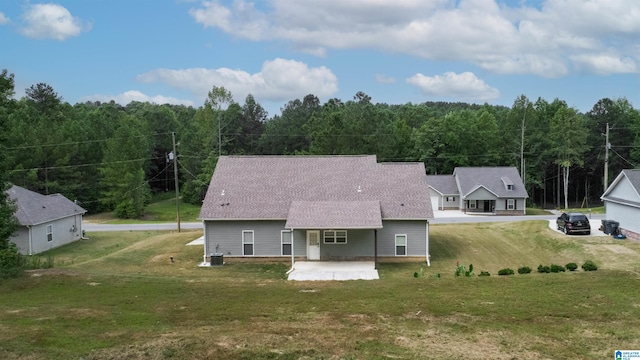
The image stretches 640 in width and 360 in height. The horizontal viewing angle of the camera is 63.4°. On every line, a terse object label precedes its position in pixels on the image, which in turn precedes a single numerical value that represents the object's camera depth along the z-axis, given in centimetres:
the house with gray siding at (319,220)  2867
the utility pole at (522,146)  6604
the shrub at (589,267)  2184
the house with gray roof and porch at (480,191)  5366
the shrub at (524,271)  2298
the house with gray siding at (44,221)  3403
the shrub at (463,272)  2313
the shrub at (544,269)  2266
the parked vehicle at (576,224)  3303
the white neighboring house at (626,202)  3159
